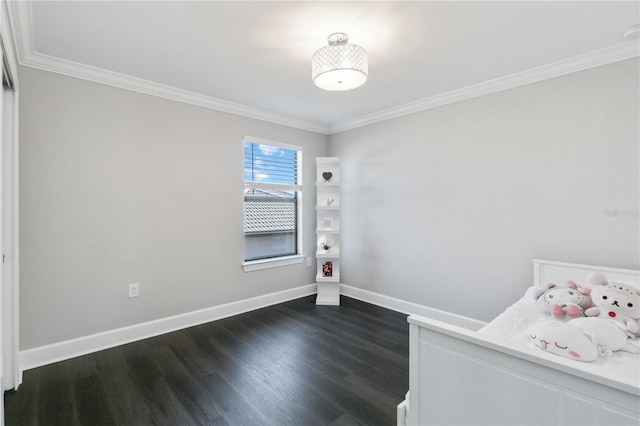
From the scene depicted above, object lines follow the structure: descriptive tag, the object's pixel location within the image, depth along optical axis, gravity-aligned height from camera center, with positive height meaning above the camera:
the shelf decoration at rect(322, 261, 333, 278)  3.88 -0.76
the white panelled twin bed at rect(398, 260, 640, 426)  0.91 -0.62
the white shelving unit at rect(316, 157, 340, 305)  3.82 -0.22
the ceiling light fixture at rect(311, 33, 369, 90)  1.90 +0.98
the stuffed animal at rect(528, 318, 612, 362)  1.21 -0.56
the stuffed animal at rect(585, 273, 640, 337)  1.55 -0.52
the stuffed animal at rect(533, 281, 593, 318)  1.69 -0.54
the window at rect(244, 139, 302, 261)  3.65 +0.17
